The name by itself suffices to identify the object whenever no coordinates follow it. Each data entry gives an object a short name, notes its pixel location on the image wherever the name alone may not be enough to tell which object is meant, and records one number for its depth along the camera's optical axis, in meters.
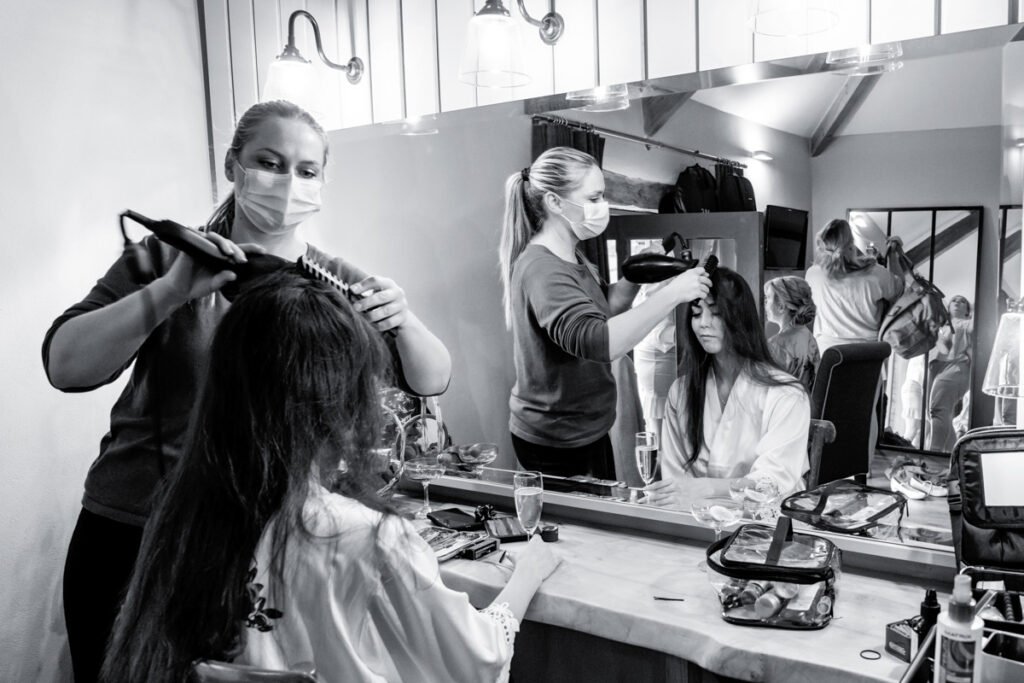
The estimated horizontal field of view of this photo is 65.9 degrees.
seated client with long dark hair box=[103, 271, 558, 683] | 1.02
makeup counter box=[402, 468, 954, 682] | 1.30
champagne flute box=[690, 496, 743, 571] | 1.65
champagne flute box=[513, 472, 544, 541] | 1.76
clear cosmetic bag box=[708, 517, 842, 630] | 1.38
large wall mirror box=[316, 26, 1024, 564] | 1.52
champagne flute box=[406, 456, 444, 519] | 2.11
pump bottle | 1.03
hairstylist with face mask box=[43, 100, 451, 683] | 1.50
